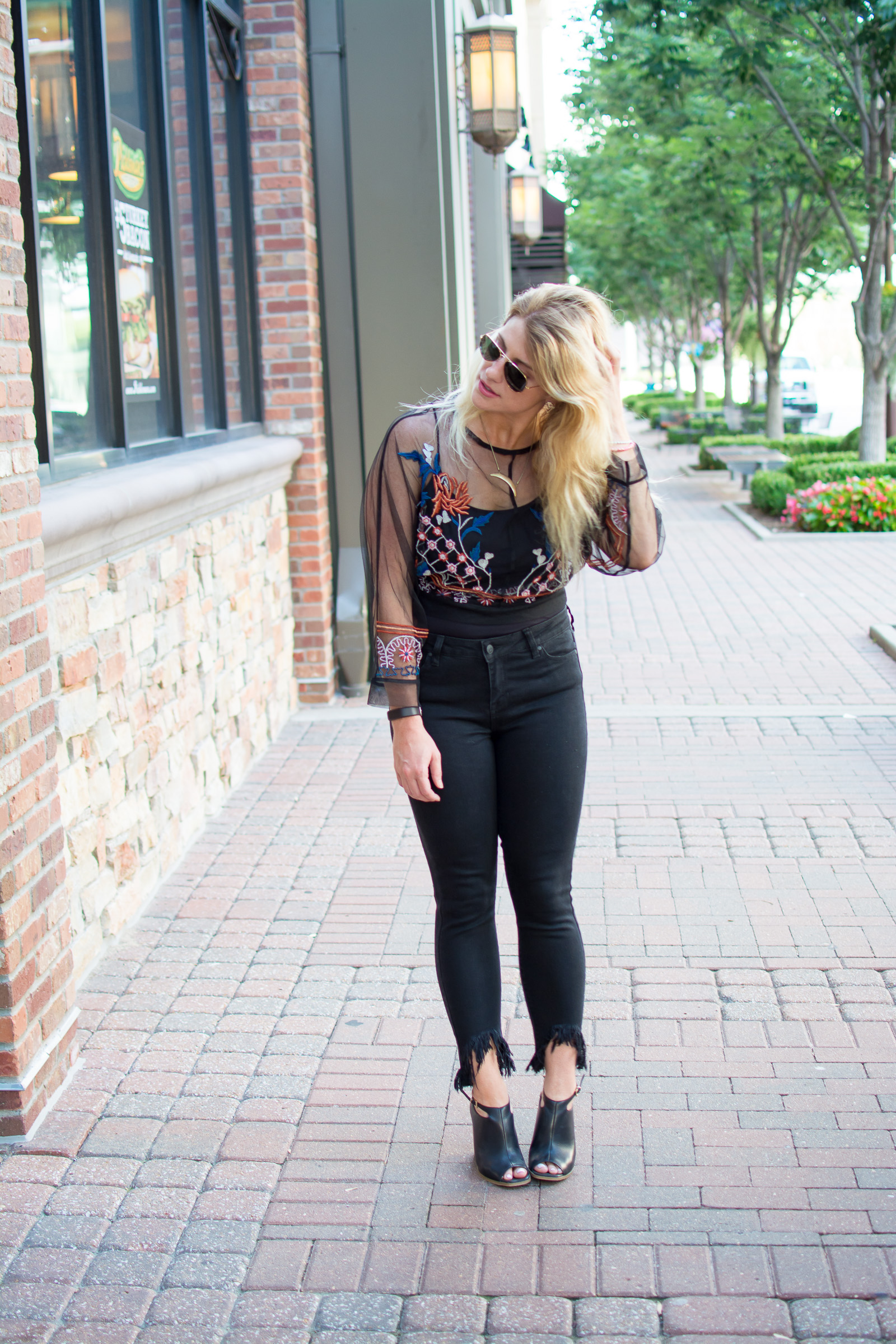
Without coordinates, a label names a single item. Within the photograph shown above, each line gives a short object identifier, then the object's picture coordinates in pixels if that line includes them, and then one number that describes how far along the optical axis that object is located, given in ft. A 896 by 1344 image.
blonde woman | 8.63
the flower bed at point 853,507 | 43.34
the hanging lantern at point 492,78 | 27.25
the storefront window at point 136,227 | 13.83
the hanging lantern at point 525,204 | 48.96
